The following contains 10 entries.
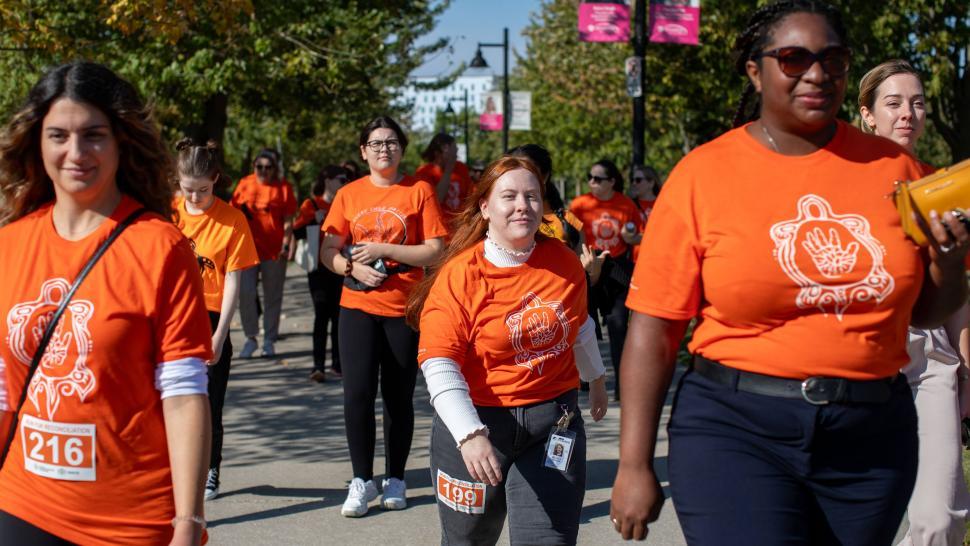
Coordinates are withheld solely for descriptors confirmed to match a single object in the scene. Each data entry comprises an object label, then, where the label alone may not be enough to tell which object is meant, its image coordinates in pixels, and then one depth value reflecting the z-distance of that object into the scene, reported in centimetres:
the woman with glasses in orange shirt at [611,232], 998
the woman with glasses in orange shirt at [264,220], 1247
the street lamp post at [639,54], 1664
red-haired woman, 414
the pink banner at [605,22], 1673
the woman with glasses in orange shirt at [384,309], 662
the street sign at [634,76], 1645
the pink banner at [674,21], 1647
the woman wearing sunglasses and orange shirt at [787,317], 278
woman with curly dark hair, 290
